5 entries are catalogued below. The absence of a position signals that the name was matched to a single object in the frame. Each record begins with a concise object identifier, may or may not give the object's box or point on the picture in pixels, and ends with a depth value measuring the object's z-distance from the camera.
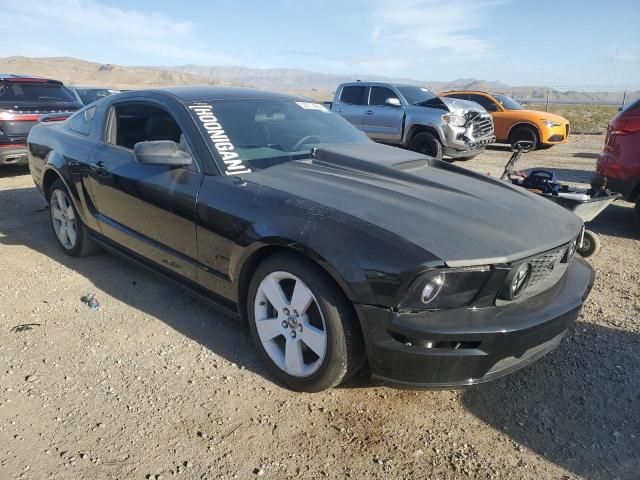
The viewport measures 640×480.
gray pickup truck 10.12
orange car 13.05
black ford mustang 2.23
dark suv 7.72
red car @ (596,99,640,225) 5.26
